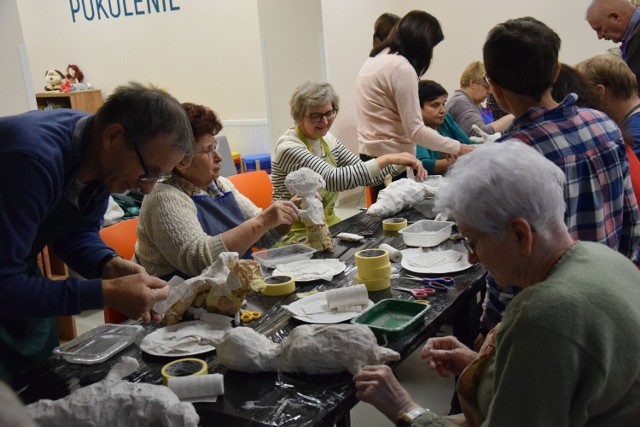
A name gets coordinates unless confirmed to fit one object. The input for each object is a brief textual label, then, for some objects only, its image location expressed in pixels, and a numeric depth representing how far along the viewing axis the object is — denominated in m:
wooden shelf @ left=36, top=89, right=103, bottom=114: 7.94
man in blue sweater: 1.45
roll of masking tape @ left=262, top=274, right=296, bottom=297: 2.00
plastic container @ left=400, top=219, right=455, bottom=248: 2.43
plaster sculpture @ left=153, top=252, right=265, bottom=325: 1.76
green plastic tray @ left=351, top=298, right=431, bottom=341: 1.62
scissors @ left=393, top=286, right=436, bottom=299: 1.92
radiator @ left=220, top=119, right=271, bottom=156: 7.11
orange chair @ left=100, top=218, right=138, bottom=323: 2.36
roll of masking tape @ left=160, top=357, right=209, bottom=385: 1.45
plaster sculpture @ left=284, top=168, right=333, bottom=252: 2.41
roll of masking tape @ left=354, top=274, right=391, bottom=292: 1.99
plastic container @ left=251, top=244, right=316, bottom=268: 2.33
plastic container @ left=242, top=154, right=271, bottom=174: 6.71
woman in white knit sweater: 2.13
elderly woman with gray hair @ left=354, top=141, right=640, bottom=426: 1.04
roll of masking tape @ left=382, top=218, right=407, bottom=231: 2.68
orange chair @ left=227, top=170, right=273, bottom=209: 3.29
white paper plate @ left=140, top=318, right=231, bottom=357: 1.60
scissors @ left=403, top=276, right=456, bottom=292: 1.98
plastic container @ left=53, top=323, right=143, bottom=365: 1.61
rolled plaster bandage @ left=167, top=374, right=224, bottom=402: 1.38
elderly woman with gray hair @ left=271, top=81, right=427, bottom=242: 3.02
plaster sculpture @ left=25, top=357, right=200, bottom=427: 1.25
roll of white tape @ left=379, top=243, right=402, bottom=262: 2.28
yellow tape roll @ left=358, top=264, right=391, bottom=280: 1.99
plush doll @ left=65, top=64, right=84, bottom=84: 8.35
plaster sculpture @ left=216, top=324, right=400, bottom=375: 1.46
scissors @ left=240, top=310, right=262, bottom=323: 1.81
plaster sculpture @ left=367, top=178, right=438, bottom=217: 2.91
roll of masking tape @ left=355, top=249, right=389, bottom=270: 1.99
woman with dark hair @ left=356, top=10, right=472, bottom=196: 3.69
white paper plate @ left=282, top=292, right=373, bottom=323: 1.74
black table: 1.32
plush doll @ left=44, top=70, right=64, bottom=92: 8.10
